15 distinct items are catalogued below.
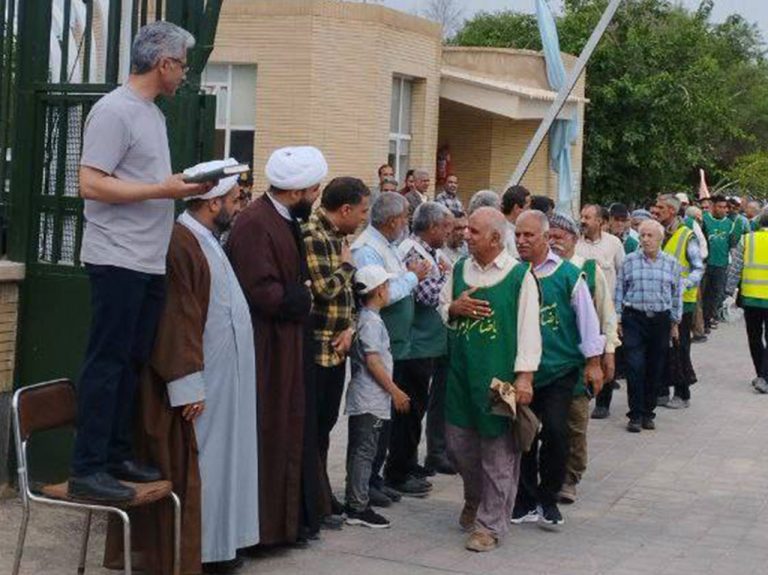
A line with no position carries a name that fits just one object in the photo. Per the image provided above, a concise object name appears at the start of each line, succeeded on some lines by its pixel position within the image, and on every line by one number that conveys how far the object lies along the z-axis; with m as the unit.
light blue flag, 25.36
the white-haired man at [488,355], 7.63
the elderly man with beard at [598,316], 9.25
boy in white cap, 7.99
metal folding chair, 5.96
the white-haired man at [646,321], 12.17
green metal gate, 7.70
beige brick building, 20.94
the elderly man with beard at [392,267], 8.26
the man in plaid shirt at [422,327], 8.92
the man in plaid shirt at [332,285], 7.49
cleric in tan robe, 6.45
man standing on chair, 6.07
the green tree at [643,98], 31.11
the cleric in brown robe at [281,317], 7.05
